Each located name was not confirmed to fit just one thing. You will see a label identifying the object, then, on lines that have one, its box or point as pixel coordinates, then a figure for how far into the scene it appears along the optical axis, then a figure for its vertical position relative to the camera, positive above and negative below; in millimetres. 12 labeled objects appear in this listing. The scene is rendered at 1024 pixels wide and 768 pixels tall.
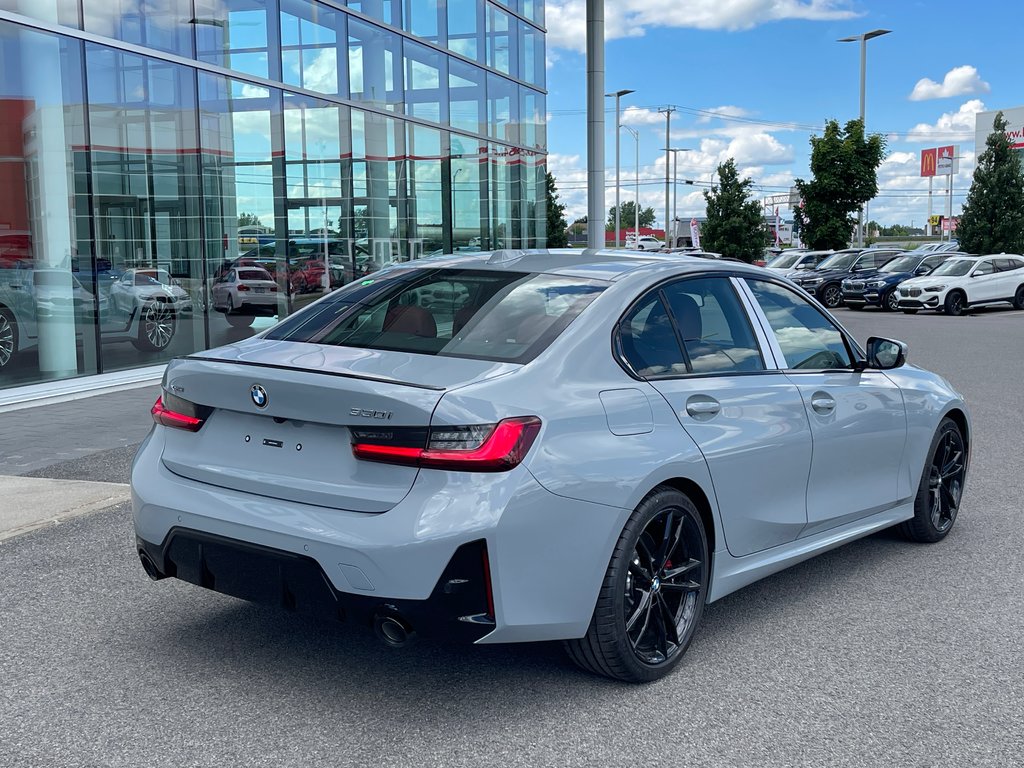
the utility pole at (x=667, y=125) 84856 +8803
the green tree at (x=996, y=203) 41438 +1265
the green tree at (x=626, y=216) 162850 +3795
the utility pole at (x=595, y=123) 17719 +1922
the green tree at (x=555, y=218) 52988 +1140
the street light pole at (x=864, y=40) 45844 +8237
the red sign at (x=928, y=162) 105625 +7182
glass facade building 12875 +1224
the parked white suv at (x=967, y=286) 28828 -1271
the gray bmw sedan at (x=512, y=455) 3424 -726
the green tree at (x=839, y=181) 40250 +2112
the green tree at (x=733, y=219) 51688 +977
